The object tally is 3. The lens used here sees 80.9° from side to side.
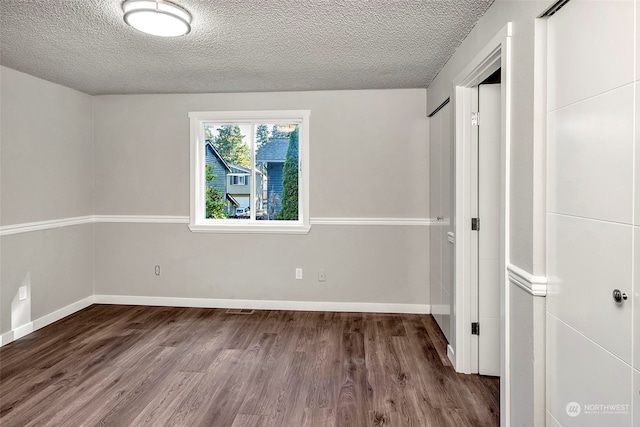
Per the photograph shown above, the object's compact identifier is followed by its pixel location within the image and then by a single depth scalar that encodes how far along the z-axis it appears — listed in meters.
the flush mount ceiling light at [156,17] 2.06
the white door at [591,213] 1.14
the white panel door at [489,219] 2.53
